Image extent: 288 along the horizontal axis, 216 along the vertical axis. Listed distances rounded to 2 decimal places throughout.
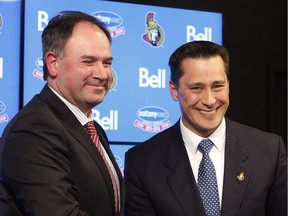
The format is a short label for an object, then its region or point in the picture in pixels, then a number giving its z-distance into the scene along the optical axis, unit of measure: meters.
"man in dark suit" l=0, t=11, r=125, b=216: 1.86
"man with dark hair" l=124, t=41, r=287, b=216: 2.26
